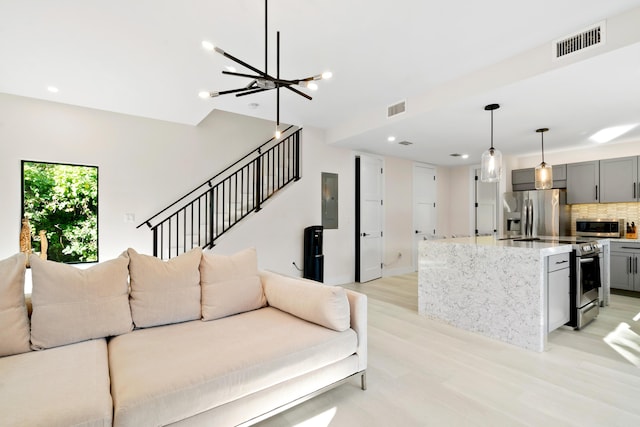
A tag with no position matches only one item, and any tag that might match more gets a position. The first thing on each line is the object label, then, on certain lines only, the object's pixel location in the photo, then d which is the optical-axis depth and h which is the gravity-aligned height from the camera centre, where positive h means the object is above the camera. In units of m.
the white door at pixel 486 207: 7.03 +0.19
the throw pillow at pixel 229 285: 2.43 -0.56
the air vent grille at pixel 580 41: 2.49 +1.44
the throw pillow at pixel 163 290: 2.21 -0.54
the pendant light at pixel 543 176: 4.18 +0.52
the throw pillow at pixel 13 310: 1.77 -0.55
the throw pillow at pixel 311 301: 2.19 -0.64
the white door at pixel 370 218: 5.99 -0.04
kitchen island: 2.99 -0.75
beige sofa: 1.43 -0.78
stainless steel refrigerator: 5.84 +0.04
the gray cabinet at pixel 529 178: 6.01 +0.75
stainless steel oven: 3.41 -0.78
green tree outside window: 4.09 +0.12
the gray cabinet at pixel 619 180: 5.21 +0.61
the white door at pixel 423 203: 7.13 +0.29
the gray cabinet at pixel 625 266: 4.98 -0.82
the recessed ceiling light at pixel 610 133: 4.51 +1.27
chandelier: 2.24 +0.98
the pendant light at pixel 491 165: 3.50 +0.56
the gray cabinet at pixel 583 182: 5.60 +0.61
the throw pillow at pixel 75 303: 1.89 -0.55
